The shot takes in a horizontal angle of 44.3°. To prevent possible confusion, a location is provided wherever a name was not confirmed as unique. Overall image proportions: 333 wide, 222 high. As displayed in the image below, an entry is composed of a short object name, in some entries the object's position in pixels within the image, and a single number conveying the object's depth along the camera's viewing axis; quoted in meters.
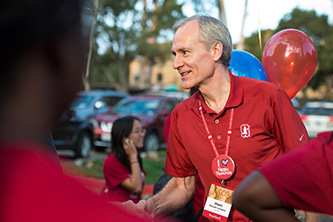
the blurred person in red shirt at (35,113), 0.69
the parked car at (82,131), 10.83
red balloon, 3.89
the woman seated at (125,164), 4.00
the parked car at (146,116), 12.32
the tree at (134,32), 23.61
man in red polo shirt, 2.38
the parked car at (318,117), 15.73
